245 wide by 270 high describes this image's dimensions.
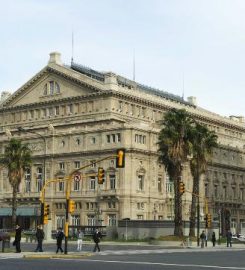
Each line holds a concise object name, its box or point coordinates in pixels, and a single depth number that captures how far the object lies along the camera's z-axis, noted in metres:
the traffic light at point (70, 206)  42.03
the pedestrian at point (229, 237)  64.49
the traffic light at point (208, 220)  65.38
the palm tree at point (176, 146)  67.38
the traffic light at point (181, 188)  60.39
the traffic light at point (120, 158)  39.12
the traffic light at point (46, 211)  46.75
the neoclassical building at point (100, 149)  93.56
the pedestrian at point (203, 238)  61.65
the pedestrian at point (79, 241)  47.38
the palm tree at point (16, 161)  80.69
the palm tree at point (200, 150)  72.06
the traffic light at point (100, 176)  41.84
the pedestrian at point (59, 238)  43.80
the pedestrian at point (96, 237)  47.56
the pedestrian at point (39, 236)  43.53
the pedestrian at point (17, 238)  41.72
